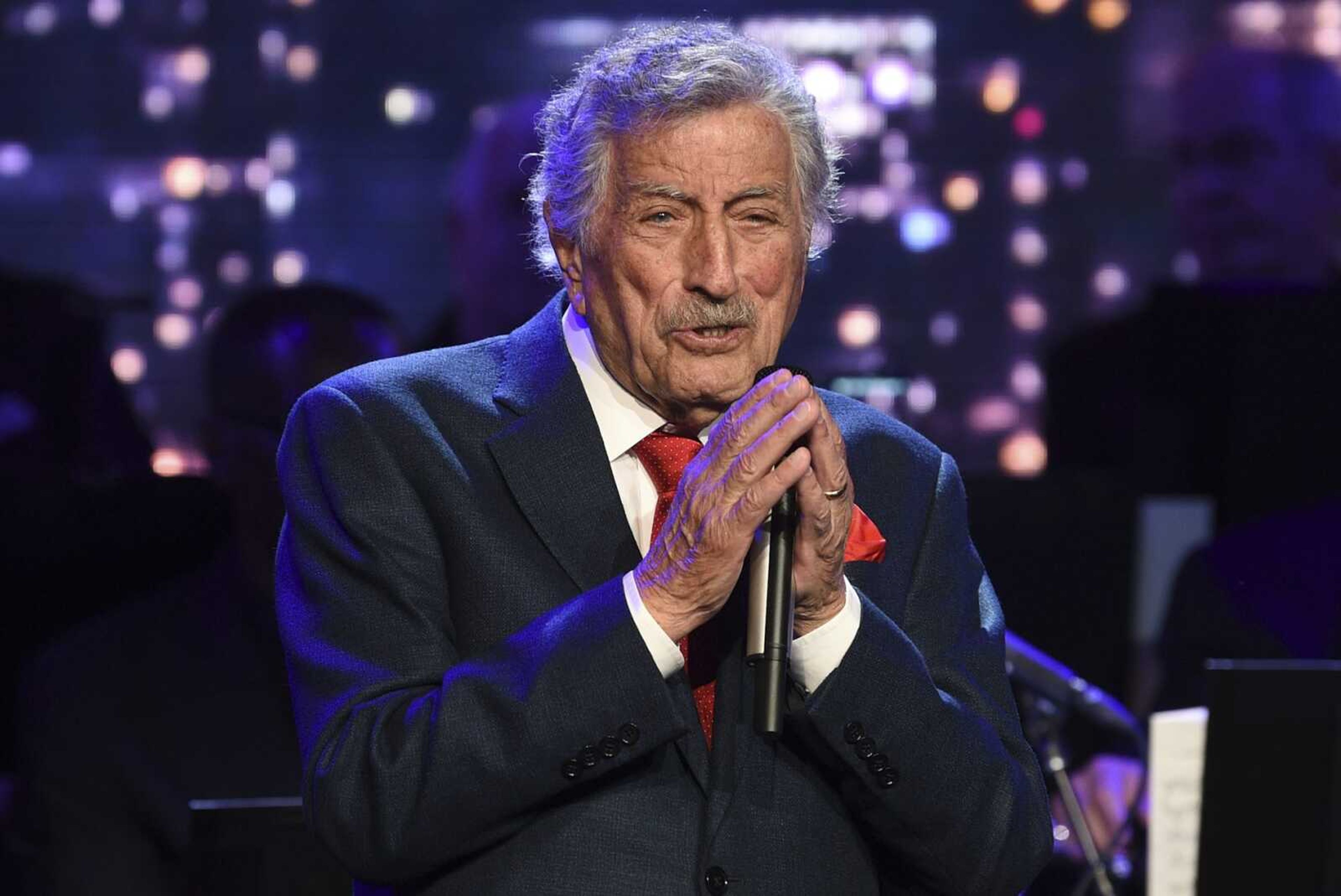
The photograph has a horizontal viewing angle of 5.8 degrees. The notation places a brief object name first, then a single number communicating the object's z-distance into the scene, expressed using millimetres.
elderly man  8601
